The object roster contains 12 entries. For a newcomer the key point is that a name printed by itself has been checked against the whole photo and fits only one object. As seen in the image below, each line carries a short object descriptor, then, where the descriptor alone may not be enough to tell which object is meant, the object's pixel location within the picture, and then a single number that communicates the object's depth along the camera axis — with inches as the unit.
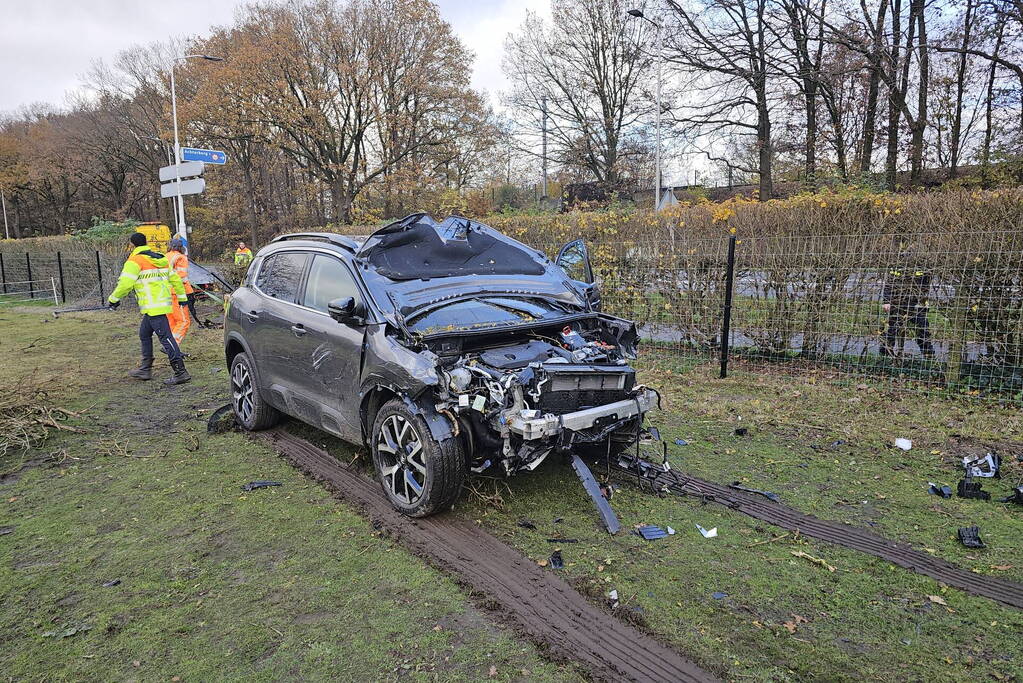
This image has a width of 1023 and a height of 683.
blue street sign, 601.3
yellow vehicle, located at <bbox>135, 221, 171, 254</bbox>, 639.1
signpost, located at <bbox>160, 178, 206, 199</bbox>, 602.5
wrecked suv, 160.4
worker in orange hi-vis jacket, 360.8
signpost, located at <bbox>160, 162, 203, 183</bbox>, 618.5
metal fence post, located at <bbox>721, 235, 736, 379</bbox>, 315.0
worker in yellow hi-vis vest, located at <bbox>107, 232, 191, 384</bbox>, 327.9
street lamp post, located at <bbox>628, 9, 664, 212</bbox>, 849.0
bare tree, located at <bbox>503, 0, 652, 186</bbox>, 1154.0
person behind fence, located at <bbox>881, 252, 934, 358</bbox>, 277.4
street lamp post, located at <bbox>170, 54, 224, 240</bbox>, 628.4
